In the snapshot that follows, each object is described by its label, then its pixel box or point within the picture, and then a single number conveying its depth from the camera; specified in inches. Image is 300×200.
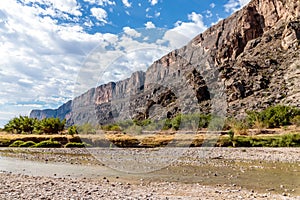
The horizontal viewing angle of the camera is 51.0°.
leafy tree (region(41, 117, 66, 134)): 2711.6
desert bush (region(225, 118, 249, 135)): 2337.6
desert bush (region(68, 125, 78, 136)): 2070.6
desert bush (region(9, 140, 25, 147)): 1801.2
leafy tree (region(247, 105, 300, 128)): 2839.6
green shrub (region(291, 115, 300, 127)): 2602.1
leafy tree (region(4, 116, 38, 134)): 2982.3
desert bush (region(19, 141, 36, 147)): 1780.3
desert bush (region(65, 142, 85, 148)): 1769.2
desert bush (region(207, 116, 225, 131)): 2483.3
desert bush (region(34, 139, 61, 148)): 1733.5
